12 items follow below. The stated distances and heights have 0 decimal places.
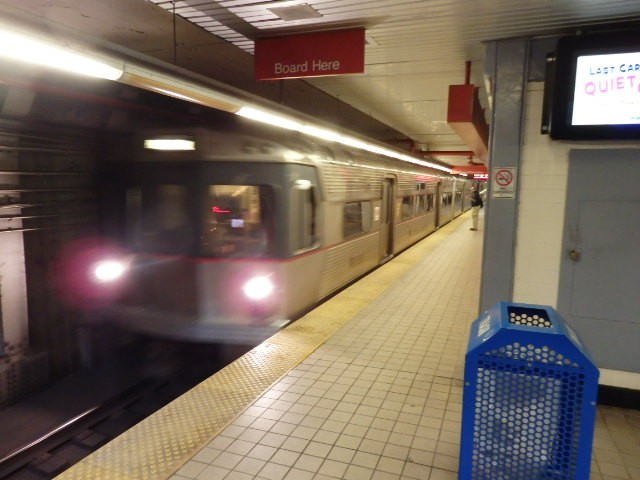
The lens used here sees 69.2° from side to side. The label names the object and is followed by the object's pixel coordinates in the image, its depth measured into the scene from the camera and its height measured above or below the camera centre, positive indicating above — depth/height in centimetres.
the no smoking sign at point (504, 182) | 385 +7
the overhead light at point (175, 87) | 300 +71
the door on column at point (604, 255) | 349 -49
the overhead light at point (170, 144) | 489 +45
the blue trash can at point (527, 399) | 212 -98
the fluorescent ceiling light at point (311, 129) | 439 +71
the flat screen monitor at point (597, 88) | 324 +74
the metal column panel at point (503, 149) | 379 +34
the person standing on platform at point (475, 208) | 1667 -64
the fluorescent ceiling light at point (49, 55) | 228 +69
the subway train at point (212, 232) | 494 -52
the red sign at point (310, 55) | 398 +118
